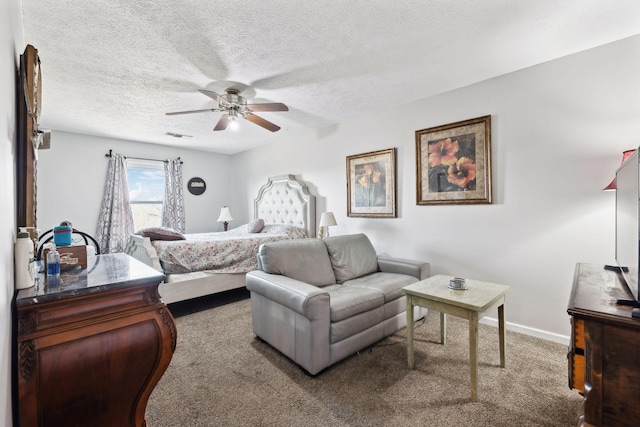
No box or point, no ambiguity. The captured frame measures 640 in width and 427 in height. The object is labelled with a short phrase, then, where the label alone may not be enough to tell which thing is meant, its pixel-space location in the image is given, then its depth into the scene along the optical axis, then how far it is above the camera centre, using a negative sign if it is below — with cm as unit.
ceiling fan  269 +108
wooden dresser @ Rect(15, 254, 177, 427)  99 -53
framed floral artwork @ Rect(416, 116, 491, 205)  273 +50
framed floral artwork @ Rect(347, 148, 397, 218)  348 +36
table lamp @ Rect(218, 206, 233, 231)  567 -5
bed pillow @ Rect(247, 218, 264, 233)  460 -22
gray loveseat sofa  194 -69
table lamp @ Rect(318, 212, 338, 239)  380 -11
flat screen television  115 -7
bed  321 -46
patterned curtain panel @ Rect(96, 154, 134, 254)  460 +5
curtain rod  468 +103
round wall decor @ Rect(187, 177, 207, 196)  569 +59
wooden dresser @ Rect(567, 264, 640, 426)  93 -54
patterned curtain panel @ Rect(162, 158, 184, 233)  529 +33
